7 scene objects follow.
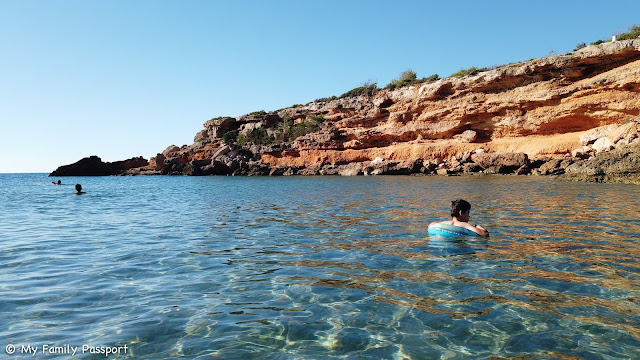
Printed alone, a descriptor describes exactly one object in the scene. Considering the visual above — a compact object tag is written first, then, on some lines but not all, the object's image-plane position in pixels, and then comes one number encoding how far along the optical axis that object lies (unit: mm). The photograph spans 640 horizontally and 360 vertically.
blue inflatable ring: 7996
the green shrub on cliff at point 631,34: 37969
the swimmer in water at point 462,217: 7996
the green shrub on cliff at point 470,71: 46431
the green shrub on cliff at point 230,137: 70300
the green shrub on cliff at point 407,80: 53831
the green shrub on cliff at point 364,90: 58231
